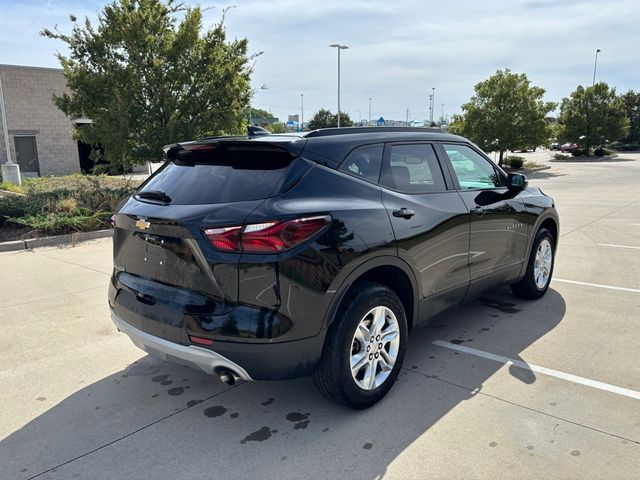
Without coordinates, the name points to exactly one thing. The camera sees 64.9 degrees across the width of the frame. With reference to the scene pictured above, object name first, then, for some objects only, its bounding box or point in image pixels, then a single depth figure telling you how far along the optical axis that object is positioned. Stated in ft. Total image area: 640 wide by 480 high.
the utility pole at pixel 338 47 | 137.72
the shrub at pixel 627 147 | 205.26
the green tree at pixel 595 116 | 150.41
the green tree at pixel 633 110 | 206.80
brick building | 72.43
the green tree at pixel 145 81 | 38.60
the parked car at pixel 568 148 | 171.90
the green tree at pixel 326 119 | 198.80
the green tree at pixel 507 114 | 100.89
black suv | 9.02
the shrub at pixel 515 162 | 113.17
